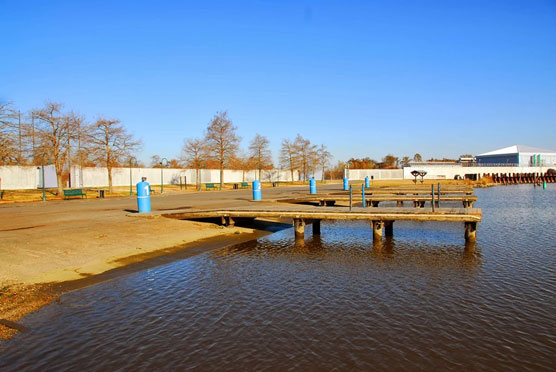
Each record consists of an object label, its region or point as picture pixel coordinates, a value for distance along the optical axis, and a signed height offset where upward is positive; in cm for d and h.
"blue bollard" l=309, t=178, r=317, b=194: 3251 -120
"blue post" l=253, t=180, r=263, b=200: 2738 -120
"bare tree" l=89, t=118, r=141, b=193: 4175 +371
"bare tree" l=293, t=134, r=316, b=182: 7494 +408
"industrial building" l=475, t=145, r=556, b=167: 11381 +352
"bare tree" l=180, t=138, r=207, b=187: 6059 +374
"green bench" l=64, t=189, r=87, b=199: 3516 -130
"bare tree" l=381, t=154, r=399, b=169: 12985 +342
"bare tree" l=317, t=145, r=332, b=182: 7877 +318
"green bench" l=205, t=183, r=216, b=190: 5464 -155
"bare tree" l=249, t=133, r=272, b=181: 6919 +415
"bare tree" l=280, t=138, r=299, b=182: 7531 +322
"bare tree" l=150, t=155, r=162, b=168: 11646 +497
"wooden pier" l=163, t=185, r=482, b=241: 1512 -183
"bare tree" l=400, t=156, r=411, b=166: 13740 +411
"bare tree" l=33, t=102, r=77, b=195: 3750 +417
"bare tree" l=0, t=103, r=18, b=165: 3189 +318
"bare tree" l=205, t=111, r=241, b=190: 5597 +526
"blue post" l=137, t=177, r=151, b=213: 2049 -115
